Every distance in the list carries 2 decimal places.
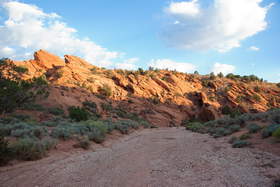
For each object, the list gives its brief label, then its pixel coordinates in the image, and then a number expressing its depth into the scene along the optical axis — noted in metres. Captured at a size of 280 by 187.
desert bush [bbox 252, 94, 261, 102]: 42.03
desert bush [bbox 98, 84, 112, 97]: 36.91
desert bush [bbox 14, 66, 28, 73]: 17.92
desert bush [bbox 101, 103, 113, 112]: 29.47
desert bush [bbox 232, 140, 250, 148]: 8.79
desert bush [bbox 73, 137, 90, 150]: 9.58
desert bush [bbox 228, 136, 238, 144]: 10.12
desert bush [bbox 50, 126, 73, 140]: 10.01
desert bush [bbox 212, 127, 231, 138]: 12.82
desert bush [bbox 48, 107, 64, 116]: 20.46
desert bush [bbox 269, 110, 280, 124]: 11.58
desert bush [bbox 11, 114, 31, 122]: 15.70
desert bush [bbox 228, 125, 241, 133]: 12.90
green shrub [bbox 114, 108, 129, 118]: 29.64
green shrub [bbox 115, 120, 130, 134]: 16.86
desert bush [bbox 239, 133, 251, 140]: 9.93
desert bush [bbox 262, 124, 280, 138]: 8.98
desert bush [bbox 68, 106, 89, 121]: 19.41
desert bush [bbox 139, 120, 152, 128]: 26.09
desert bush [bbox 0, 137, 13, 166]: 6.05
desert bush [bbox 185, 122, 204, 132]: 19.55
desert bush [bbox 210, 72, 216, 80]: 55.51
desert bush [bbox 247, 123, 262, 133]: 10.48
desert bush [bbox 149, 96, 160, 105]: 40.94
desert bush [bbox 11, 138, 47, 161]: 6.85
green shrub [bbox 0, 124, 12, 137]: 9.12
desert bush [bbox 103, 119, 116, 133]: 14.93
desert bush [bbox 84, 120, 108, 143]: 11.30
